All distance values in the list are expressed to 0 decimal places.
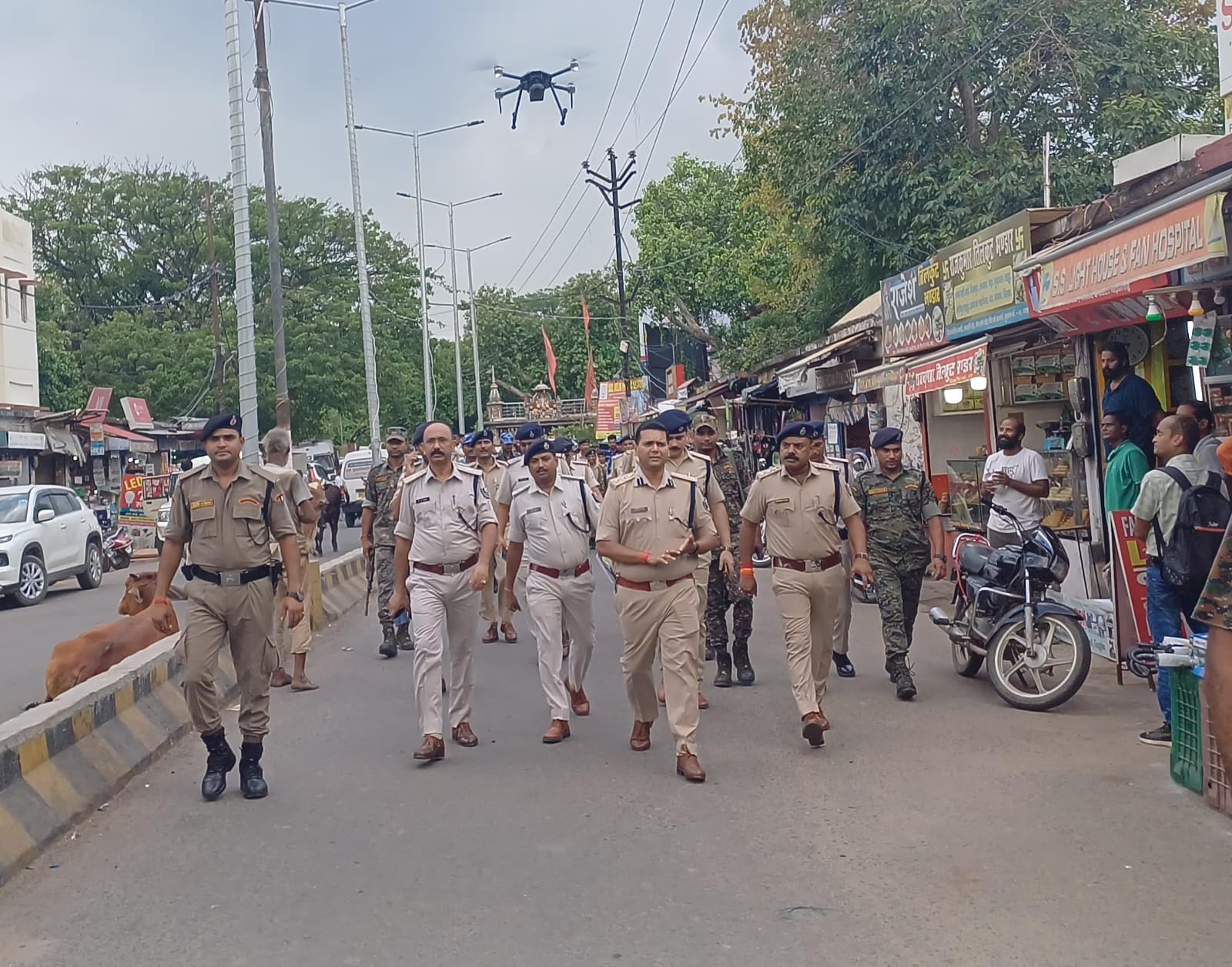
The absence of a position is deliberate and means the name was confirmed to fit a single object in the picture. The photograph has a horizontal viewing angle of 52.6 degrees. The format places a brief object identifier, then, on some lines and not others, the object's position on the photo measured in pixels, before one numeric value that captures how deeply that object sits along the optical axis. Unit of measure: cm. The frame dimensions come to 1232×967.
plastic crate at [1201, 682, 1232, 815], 537
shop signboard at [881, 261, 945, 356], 1337
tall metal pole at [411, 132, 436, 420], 3806
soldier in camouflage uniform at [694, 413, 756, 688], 887
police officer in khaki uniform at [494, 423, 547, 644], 781
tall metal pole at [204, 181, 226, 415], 3562
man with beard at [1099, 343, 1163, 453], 879
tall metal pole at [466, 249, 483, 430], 5278
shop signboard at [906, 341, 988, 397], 1095
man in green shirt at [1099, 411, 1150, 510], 838
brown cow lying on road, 789
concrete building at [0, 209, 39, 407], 3036
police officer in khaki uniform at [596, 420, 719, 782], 658
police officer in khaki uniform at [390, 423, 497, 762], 708
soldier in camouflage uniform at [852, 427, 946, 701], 824
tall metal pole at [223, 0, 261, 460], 1568
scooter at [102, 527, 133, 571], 2258
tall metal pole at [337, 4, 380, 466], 2636
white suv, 1675
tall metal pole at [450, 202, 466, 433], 4981
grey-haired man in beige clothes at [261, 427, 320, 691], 915
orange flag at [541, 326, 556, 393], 5538
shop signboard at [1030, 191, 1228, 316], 638
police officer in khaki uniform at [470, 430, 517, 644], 1077
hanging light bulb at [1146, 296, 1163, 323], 826
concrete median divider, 544
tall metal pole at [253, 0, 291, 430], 1917
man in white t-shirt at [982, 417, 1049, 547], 982
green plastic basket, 571
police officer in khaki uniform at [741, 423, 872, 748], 718
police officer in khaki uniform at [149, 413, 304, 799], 609
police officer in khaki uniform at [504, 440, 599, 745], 734
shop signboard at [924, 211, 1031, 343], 1073
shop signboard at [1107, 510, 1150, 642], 823
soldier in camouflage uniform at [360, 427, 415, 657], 1040
